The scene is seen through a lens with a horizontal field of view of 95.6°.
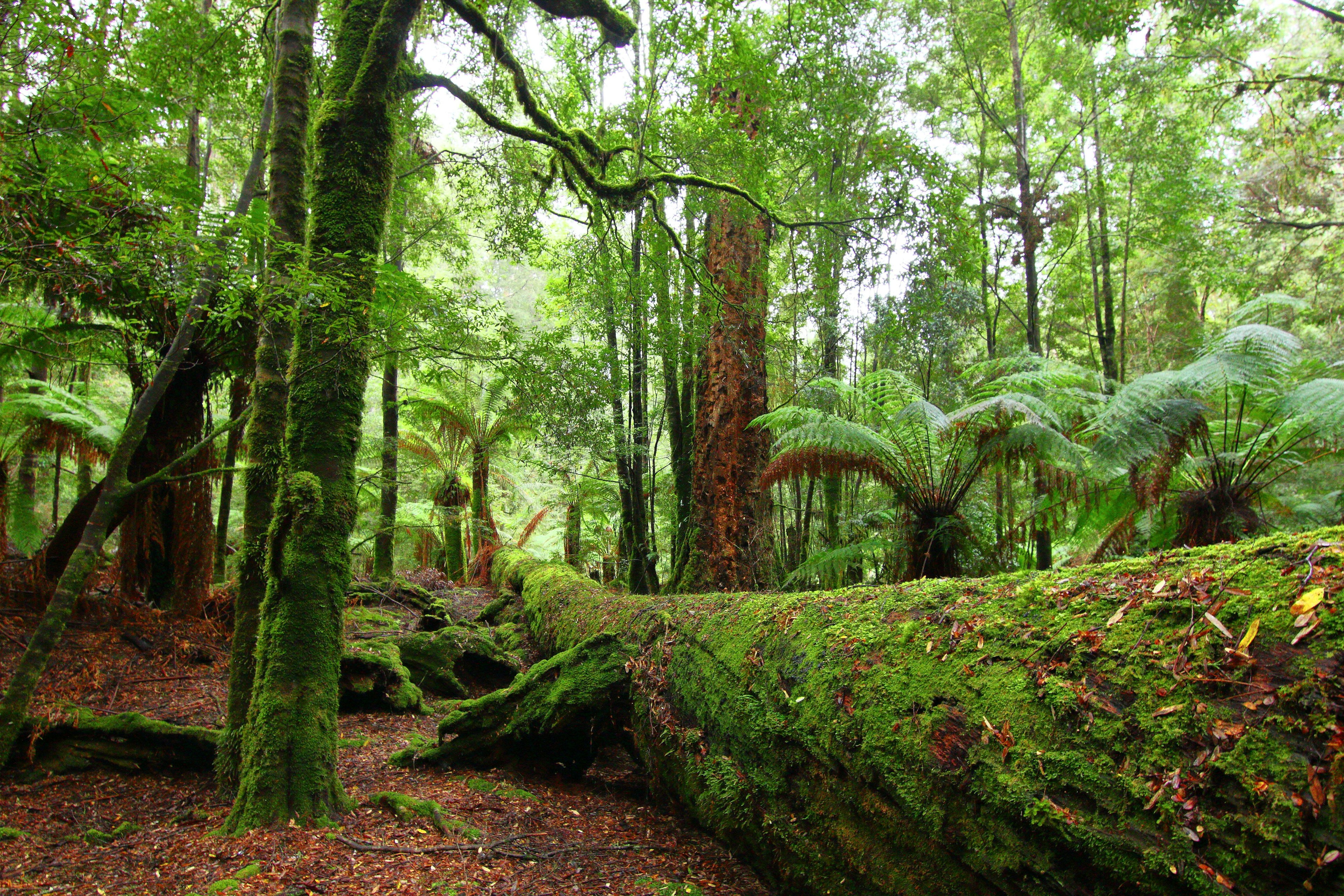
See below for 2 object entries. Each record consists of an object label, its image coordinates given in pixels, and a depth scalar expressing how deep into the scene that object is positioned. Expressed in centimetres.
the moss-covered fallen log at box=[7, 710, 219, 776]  335
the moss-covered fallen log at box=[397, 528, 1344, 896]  119
